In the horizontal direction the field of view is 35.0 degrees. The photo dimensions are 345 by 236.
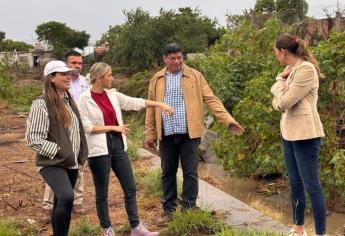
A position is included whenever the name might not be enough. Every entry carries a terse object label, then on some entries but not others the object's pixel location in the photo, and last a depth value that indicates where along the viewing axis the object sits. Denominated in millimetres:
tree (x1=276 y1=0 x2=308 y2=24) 24084
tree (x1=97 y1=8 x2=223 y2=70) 30922
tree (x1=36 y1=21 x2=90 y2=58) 53594
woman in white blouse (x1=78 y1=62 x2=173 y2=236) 5090
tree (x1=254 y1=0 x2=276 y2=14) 48681
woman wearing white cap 4504
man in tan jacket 5605
